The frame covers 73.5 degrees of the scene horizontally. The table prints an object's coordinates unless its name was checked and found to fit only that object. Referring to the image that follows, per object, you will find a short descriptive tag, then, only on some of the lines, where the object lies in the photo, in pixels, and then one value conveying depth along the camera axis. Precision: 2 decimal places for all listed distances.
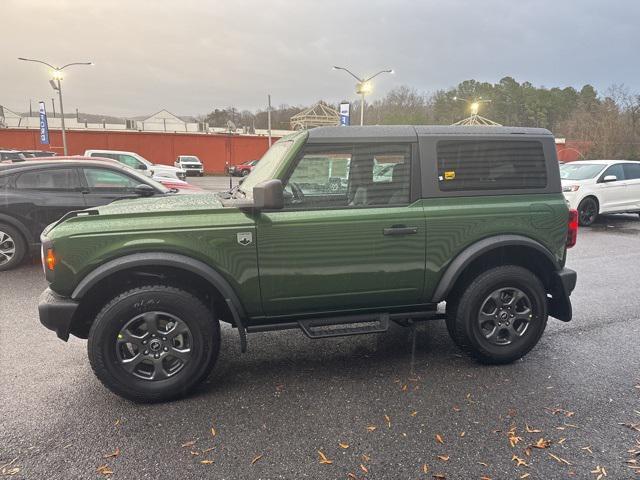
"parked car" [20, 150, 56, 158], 24.00
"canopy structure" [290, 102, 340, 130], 53.29
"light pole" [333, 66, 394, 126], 24.81
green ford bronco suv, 2.98
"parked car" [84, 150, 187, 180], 17.02
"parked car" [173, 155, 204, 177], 36.22
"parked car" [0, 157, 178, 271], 6.59
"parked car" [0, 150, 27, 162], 20.94
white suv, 10.95
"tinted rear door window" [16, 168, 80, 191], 6.75
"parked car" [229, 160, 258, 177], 36.95
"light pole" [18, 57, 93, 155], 29.06
